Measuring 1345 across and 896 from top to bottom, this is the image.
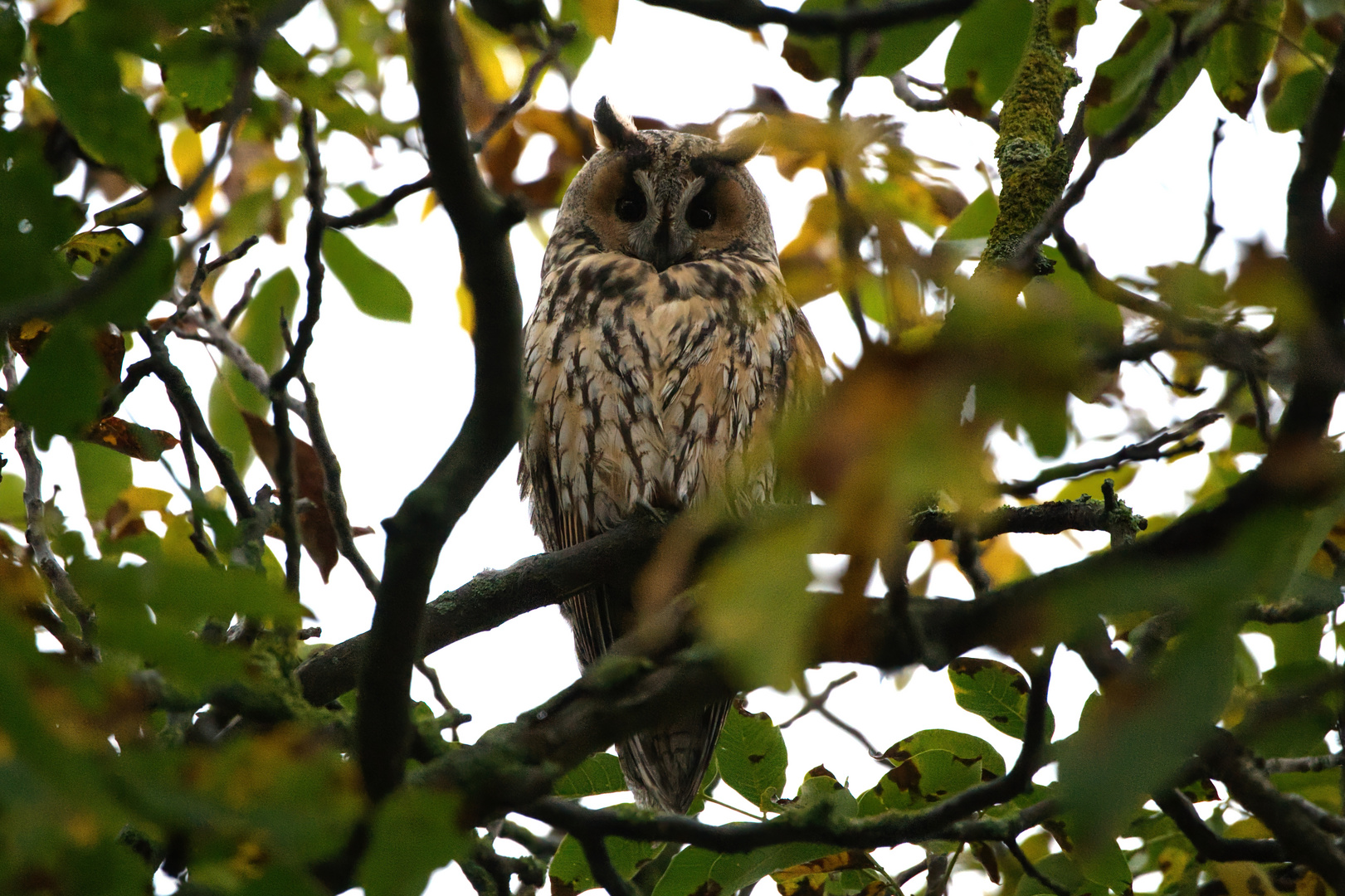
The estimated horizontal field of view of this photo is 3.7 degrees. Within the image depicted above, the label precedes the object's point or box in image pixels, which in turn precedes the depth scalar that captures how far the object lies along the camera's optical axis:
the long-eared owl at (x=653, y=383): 10.06
